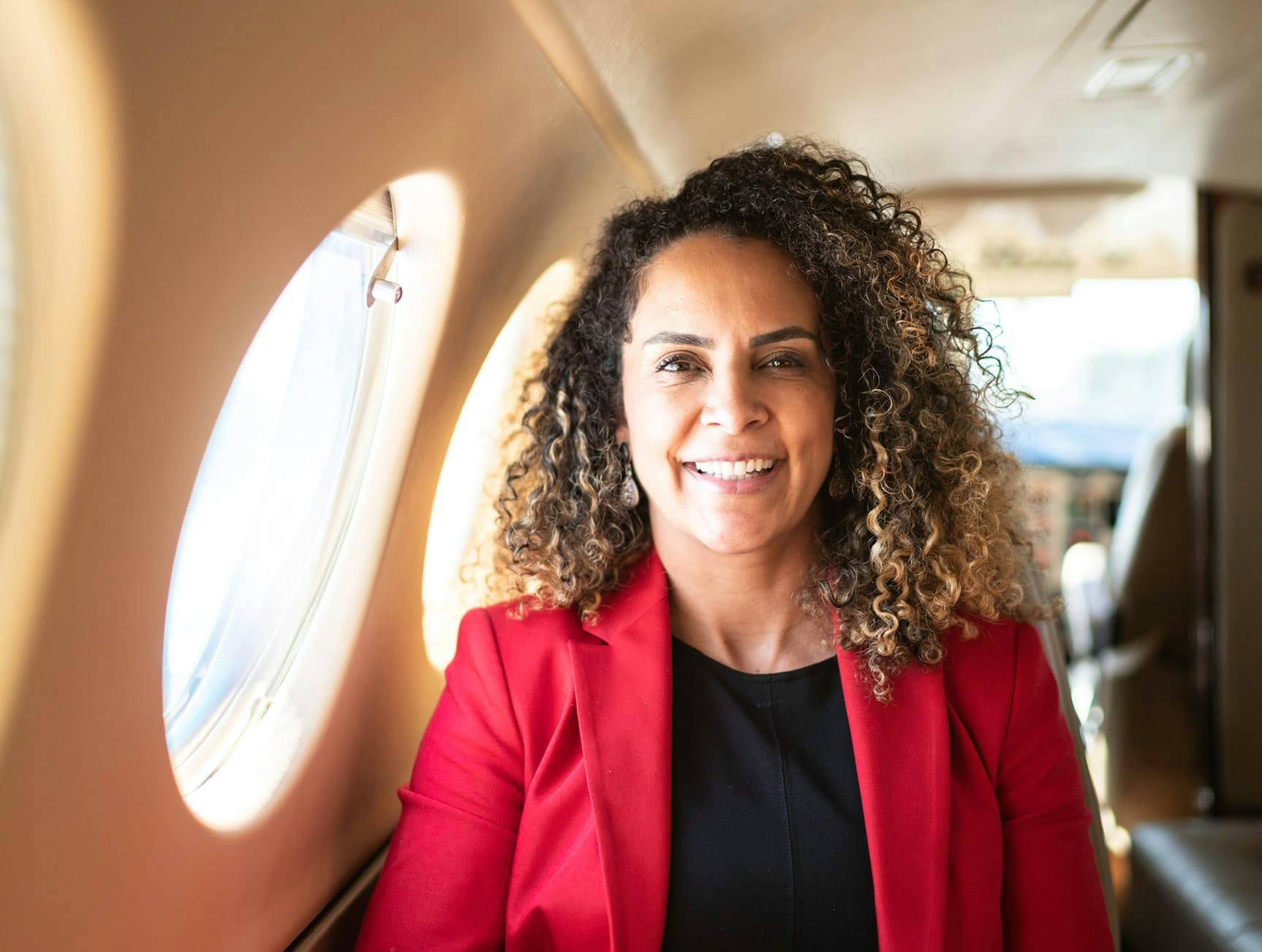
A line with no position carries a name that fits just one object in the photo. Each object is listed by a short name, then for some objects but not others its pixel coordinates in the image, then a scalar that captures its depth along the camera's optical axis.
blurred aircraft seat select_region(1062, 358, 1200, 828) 3.79
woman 1.56
